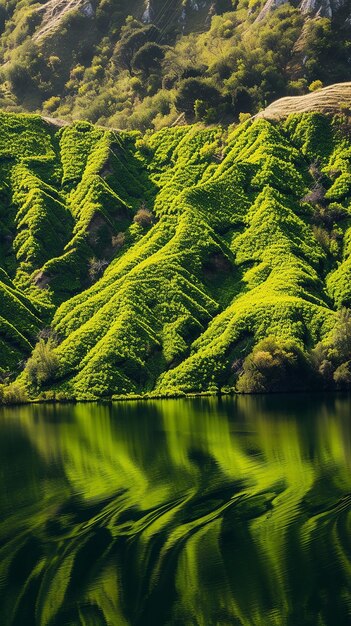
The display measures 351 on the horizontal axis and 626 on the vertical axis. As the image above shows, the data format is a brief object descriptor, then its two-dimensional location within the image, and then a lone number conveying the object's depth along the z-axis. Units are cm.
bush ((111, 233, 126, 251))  19750
